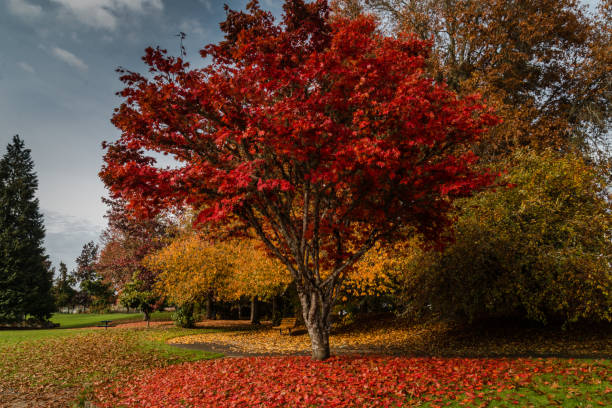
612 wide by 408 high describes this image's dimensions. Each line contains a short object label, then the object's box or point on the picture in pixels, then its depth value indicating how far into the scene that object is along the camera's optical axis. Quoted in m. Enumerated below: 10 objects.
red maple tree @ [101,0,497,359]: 6.86
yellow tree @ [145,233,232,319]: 19.75
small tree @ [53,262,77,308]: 52.69
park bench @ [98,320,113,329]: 28.02
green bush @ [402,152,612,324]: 10.30
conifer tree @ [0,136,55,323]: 28.03
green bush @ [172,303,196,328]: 22.61
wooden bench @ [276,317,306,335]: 17.88
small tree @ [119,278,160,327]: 23.71
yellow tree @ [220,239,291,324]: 15.97
